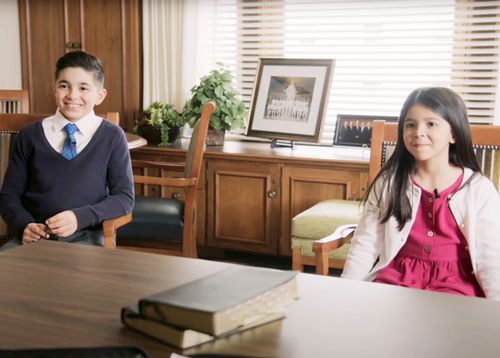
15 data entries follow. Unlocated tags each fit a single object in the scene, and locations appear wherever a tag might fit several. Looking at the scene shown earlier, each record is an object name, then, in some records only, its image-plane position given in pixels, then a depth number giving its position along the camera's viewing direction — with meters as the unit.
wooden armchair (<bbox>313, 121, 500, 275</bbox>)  2.04
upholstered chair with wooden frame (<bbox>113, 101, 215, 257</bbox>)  3.24
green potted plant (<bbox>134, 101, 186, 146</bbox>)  4.25
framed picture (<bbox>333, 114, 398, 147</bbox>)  3.94
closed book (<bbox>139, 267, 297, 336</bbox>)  1.04
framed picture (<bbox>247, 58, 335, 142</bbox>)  4.05
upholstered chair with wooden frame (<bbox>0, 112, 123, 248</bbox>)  2.64
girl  1.86
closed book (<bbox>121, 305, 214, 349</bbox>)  1.05
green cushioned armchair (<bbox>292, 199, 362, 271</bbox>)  3.30
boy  2.34
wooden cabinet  3.78
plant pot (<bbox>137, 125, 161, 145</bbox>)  4.25
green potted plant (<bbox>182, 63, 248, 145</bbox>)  4.14
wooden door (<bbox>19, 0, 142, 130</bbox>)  4.67
